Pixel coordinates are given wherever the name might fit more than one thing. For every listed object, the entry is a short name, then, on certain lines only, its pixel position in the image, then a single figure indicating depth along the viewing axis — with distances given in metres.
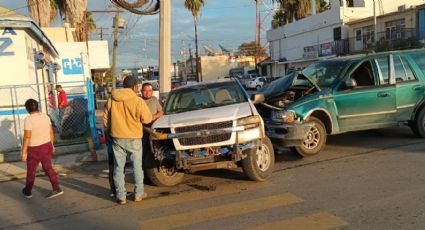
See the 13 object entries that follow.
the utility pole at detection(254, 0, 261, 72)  60.55
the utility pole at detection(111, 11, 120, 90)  30.48
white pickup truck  7.27
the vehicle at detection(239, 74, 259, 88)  54.27
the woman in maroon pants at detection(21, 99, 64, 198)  7.71
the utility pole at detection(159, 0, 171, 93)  13.36
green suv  9.55
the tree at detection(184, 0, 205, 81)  54.50
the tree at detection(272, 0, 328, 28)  57.25
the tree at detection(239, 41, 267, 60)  98.00
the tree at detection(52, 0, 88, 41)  30.66
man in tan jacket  6.91
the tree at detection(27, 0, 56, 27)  28.11
